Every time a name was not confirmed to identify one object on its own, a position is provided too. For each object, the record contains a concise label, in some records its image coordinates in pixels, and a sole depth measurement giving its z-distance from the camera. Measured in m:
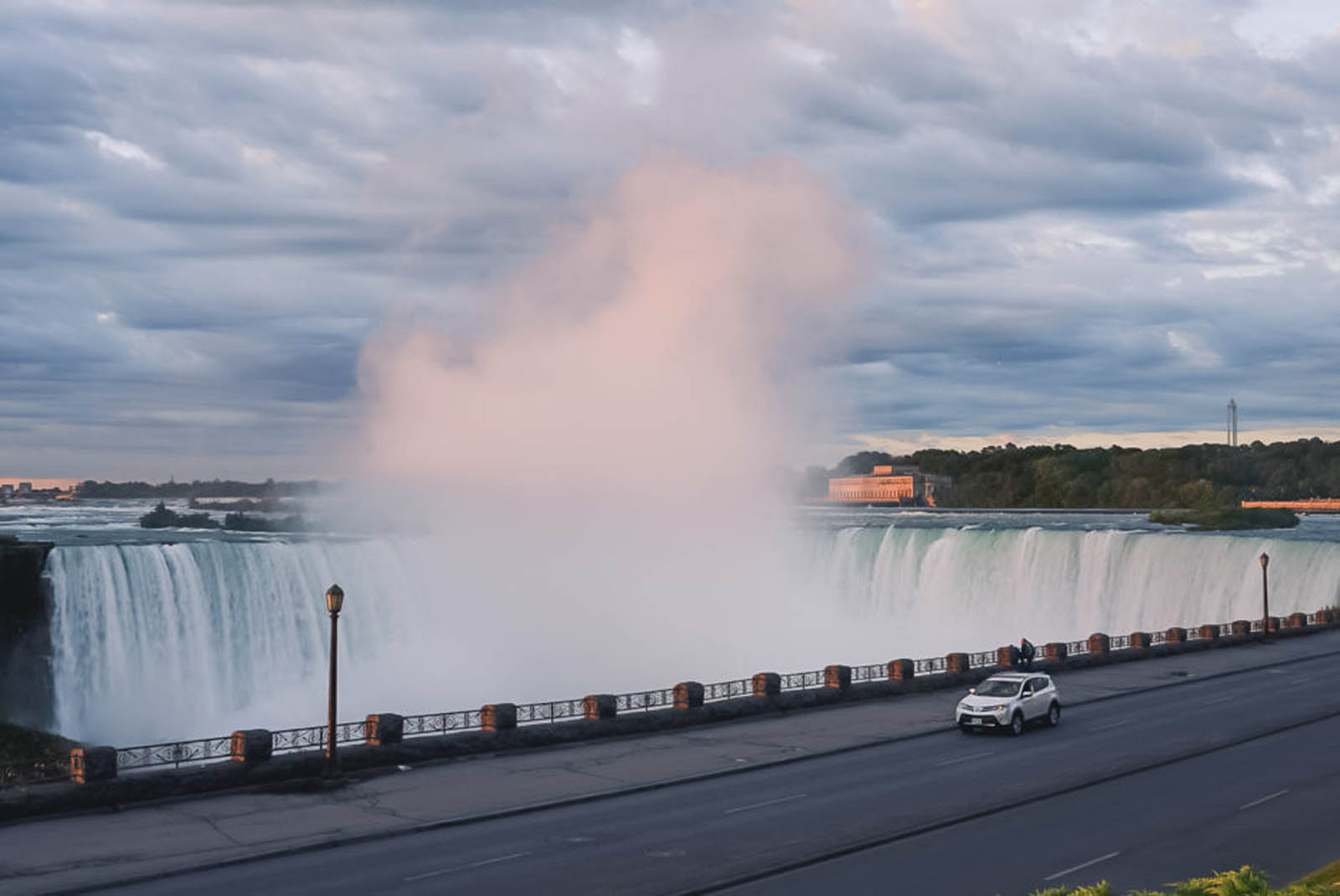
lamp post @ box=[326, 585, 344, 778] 24.80
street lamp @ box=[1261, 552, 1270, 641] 53.37
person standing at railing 40.56
